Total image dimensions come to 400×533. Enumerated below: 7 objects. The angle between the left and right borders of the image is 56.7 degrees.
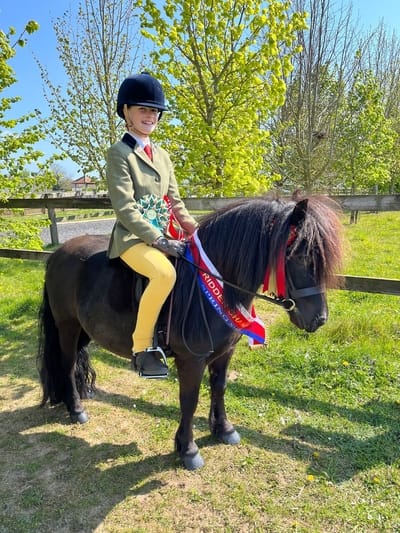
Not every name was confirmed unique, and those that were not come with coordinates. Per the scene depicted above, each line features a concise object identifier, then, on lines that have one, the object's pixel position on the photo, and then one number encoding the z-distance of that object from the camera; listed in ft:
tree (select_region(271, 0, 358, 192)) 23.41
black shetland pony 7.28
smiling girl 7.89
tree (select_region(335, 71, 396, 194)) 42.13
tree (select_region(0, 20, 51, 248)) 16.65
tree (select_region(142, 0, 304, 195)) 15.93
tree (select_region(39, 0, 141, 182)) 24.99
